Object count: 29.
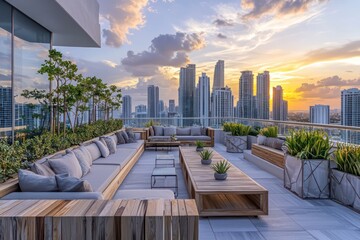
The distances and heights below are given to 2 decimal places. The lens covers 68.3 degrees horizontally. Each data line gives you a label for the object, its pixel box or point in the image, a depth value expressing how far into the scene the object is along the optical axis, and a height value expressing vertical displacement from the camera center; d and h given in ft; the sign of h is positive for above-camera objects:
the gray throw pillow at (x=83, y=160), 12.94 -2.08
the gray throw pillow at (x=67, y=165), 10.78 -1.95
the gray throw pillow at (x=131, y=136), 26.27 -1.68
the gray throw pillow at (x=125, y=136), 25.86 -1.65
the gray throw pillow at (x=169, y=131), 32.42 -1.41
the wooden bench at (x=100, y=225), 5.13 -2.07
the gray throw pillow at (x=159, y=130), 32.53 -1.30
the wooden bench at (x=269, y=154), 17.49 -2.47
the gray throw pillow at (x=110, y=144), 19.53 -1.86
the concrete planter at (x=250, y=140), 27.71 -2.09
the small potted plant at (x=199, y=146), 20.46 -2.04
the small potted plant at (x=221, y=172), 12.09 -2.40
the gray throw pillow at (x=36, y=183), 8.13 -2.00
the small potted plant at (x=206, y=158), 15.43 -2.26
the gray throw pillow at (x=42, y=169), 9.54 -1.86
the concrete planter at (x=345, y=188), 11.53 -3.10
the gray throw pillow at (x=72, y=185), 7.93 -1.99
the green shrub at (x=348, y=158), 11.85 -1.76
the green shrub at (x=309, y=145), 13.58 -1.27
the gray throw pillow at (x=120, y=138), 25.24 -1.79
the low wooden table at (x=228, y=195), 10.71 -3.23
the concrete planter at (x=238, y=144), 27.58 -2.49
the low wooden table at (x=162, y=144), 28.50 -2.63
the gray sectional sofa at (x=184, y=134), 30.86 -1.77
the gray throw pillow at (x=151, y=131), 32.28 -1.41
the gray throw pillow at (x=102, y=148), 17.70 -1.96
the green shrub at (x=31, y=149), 9.11 -1.36
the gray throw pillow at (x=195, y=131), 33.06 -1.41
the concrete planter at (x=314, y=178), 13.17 -2.88
